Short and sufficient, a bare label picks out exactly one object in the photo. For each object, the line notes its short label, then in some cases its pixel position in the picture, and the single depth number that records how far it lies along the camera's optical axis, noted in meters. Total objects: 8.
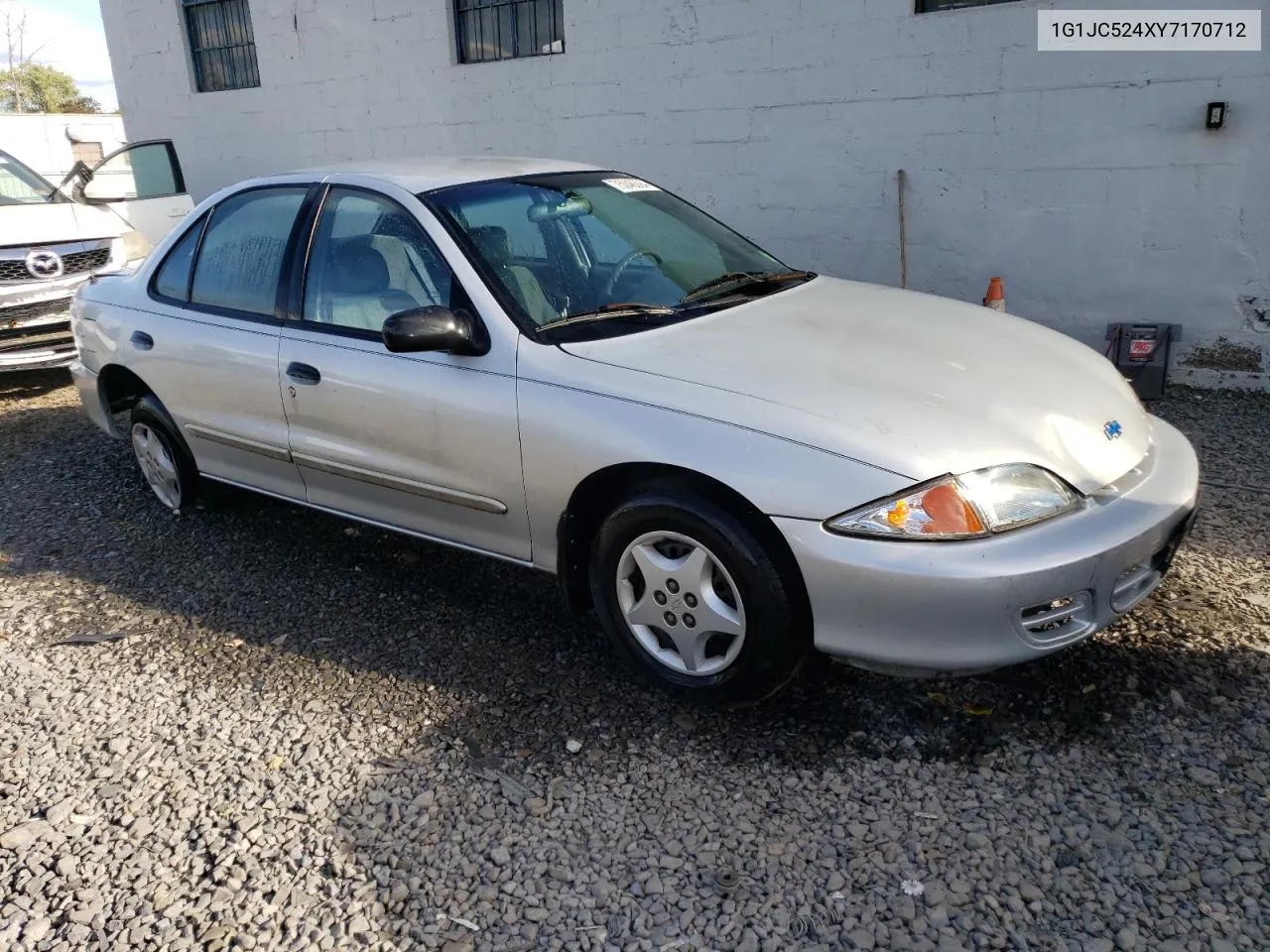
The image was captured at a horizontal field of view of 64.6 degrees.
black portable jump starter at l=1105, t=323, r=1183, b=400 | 5.98
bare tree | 41.84
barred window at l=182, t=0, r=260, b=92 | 10.16
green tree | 42.44
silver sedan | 2.59
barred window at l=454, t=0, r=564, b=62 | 8.12
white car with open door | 6.87
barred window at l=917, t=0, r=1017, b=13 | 6.30
